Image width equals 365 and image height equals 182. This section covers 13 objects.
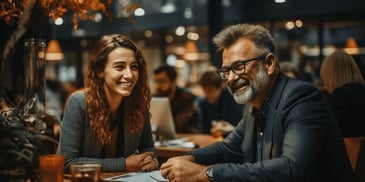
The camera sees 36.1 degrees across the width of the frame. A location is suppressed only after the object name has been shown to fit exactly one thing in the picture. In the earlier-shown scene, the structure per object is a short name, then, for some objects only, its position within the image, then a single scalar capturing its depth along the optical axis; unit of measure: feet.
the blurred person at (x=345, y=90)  14.25
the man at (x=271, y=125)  7.39
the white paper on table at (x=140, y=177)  8.56
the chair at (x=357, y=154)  9.27
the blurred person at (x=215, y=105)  20.62
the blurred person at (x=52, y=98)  27.89
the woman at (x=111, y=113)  9.78
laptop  15.07
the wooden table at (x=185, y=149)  14.76
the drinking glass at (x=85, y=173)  7.02
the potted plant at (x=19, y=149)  6.64
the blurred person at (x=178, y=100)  21.29
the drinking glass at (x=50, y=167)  7.45
